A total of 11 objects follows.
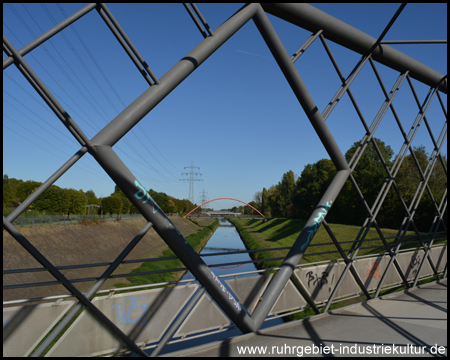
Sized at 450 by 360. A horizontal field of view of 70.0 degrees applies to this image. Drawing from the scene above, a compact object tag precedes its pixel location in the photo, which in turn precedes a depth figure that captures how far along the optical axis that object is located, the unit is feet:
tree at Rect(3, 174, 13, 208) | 127.83
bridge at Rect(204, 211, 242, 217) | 465.72
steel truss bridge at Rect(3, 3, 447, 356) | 13.07
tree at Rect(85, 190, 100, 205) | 205.49
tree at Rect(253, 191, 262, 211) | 447.67
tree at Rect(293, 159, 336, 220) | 195.74
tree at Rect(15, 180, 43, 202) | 190.60
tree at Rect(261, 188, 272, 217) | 336.33
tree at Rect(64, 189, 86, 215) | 123.57
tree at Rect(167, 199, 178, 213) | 266.20
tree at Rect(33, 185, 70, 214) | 112.69
